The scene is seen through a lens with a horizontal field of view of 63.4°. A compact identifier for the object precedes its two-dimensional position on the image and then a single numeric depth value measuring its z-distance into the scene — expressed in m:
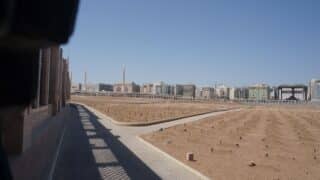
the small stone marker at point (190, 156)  8.54
